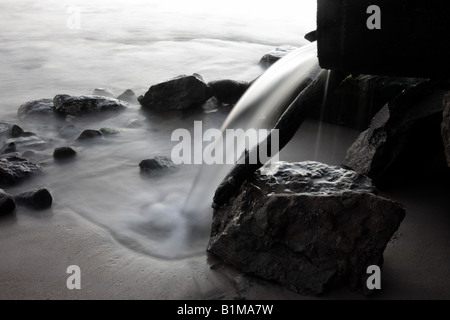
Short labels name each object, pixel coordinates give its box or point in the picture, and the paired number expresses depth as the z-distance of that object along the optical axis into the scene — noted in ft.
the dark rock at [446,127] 9.01
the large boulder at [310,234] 8.36
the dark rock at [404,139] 11.53
